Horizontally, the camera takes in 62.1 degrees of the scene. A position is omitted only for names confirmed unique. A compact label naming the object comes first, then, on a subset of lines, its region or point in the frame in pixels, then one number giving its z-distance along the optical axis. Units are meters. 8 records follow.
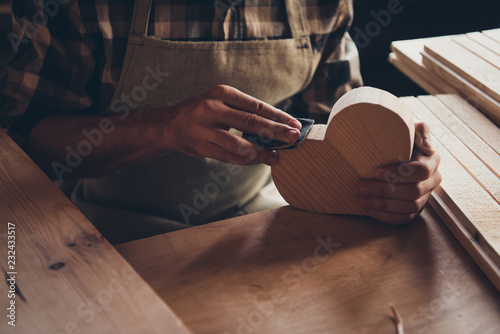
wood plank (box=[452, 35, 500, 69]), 1.15
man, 1.04
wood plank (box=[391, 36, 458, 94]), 1.23
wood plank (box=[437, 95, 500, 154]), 0.95
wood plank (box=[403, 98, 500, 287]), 0.68
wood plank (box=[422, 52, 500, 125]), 1.02
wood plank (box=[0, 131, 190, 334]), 0.51
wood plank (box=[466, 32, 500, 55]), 1.23
